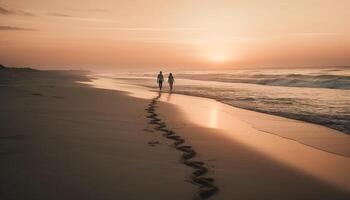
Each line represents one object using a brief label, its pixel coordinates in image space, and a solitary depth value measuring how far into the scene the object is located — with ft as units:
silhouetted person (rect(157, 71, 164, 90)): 94.13
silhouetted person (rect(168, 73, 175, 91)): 90.84
